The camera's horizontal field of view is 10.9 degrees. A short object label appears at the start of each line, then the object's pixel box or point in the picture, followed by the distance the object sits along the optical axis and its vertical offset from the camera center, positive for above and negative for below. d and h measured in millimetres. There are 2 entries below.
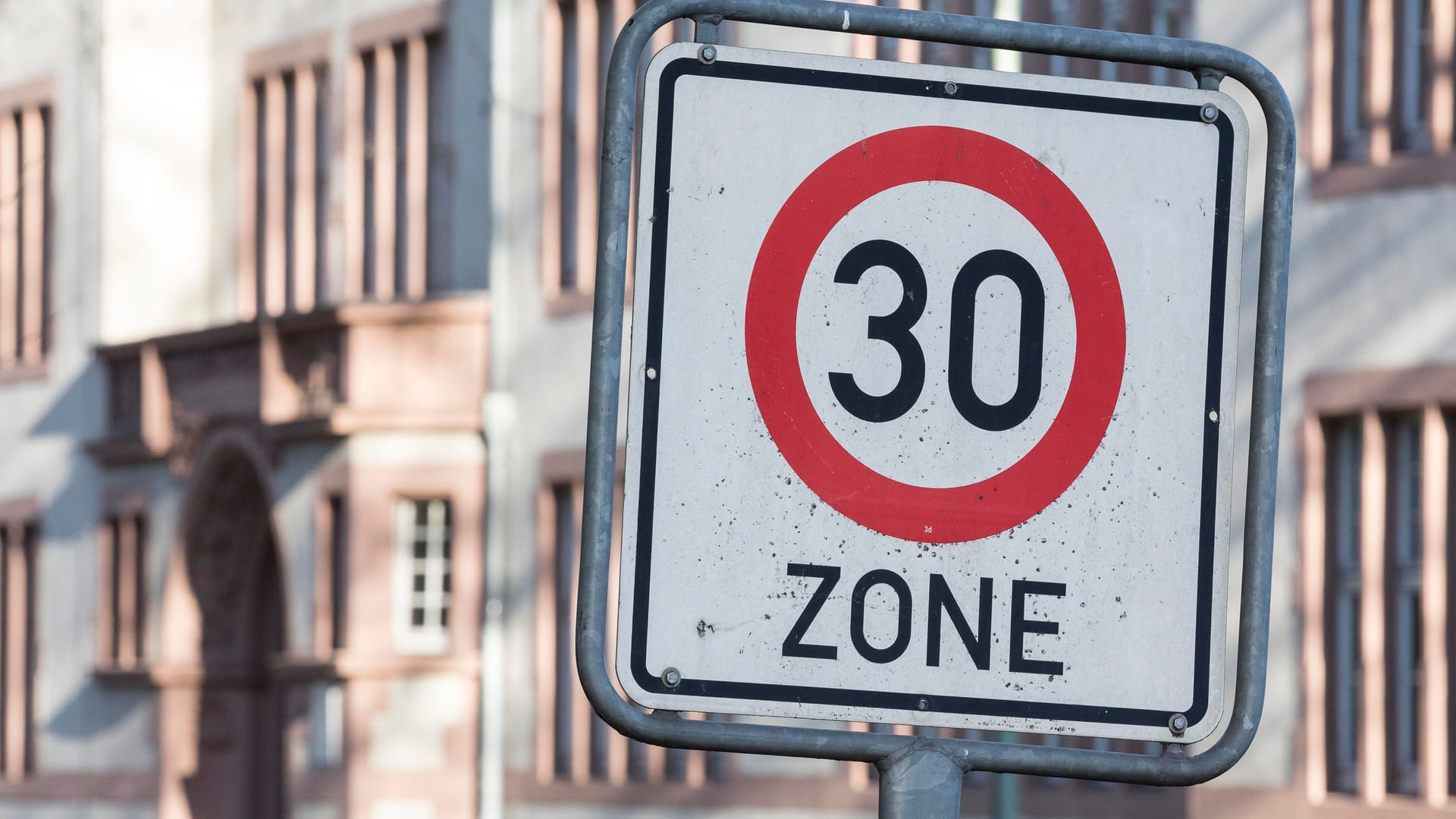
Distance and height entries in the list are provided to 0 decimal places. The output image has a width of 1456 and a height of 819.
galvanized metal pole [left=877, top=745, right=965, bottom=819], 10213 -384
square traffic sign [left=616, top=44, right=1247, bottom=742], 10355 +98
